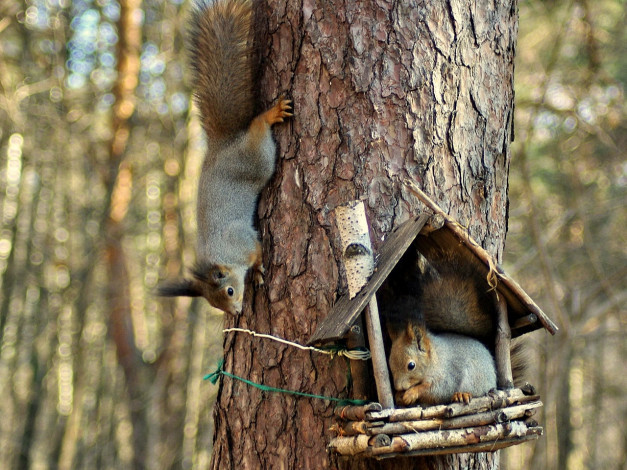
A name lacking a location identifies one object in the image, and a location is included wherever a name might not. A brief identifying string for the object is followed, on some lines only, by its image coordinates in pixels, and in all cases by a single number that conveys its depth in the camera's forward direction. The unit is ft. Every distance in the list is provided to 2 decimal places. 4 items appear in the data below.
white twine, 7.15
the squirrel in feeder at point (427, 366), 7.07
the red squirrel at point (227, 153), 7.78
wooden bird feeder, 6.97
